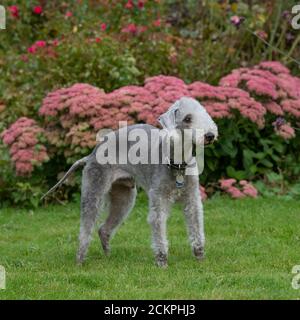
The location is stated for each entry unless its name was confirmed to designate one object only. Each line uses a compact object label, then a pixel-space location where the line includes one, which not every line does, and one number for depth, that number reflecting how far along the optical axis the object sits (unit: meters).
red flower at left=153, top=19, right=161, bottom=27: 10.87
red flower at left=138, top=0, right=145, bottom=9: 11.12
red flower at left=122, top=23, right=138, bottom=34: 10.56
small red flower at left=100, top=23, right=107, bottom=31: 10.48
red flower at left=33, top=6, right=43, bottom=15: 11.86
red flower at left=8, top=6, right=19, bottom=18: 11.66
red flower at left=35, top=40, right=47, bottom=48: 10.32
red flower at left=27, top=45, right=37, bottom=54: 10.34
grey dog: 5.58
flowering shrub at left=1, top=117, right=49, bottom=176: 8.80
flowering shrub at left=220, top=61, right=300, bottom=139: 9.06
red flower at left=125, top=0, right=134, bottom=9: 11.02
